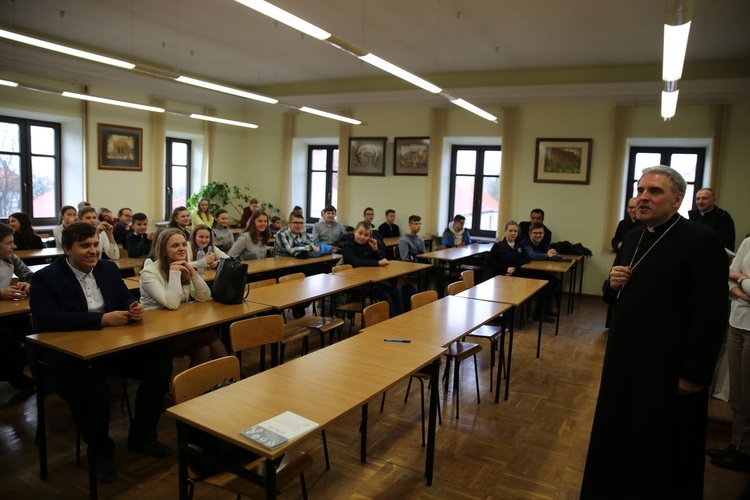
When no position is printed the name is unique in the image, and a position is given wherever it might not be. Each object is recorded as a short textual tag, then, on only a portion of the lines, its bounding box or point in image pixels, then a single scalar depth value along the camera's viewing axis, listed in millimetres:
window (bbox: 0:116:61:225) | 8453
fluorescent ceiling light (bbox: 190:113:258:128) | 9030
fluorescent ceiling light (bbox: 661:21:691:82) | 3738
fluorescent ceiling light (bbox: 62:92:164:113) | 7230
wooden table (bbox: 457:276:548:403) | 4316
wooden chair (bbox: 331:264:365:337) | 5250
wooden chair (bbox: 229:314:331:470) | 3201
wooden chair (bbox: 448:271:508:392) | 4183
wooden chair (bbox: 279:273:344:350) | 4473
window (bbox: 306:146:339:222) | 11711
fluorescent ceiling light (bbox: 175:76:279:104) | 6217
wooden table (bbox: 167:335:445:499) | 2008
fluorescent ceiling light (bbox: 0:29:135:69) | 4797
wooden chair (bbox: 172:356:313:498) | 2111
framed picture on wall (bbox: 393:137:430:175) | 10102
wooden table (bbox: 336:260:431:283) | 5543
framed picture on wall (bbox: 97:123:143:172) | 9227
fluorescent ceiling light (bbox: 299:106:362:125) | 8306
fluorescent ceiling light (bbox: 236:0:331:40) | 3506
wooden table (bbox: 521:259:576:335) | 6542
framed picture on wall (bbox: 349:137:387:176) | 10500
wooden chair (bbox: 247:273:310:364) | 4100
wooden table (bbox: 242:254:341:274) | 5716
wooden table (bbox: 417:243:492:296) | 7453
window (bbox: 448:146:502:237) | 10086
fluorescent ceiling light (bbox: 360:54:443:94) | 4891
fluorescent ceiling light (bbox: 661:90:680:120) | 5874
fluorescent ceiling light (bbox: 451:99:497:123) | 6903
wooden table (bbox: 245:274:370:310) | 4141
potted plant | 10867
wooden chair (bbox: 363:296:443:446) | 3795
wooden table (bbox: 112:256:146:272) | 5699
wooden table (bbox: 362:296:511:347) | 3297
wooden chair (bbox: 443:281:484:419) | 3867
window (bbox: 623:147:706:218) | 8562
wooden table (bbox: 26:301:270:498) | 2691
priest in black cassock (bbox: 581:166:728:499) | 2207
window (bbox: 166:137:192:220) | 10961
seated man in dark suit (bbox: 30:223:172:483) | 2895
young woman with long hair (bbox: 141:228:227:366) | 3615
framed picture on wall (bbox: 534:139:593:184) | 8805
